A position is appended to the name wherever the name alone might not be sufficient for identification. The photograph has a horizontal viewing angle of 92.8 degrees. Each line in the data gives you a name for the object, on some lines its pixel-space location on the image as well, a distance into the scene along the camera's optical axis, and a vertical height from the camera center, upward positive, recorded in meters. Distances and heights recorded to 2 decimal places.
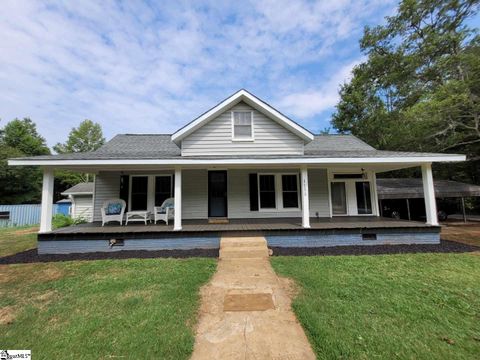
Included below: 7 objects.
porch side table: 8.26 -0.37
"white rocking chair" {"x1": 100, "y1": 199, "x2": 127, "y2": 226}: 8.35 -0.08
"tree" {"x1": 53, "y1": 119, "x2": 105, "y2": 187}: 36.72 +11.02
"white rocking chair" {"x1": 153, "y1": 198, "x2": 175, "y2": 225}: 8.30 -0.20
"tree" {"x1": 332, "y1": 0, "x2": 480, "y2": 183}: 11.90 +7.61
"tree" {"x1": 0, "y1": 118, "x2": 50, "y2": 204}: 24.09 +3.91
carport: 12.35 +0.53
